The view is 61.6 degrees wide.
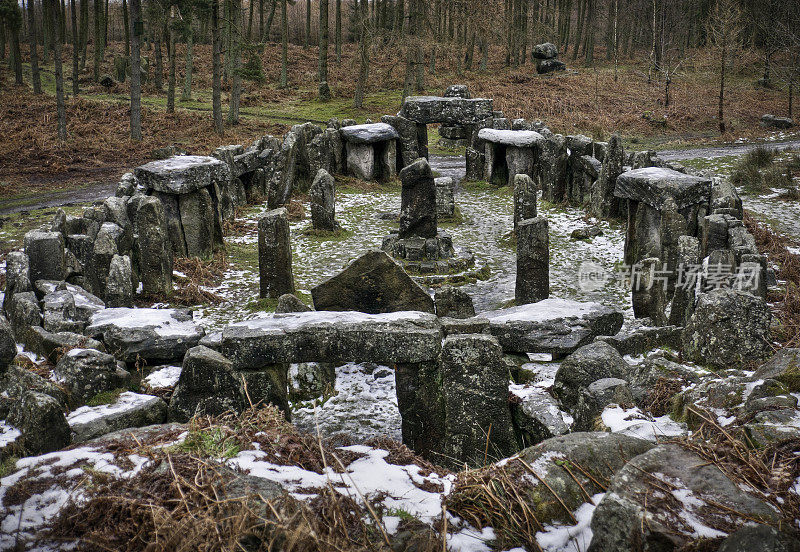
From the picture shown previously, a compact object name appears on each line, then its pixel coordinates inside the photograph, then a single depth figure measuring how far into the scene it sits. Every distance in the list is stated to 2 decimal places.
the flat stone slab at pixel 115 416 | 5.87
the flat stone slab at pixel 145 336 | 7.96
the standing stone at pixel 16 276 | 8.88
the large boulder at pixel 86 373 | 6.64
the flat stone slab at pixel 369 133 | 18.73
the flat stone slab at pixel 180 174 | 12.30
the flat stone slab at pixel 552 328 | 7.70
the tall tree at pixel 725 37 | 25.67
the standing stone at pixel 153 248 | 10.48
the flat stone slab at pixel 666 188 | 11.34
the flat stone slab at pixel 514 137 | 17.97
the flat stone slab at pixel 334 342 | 5.73
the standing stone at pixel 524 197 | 12.48
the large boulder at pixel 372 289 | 7.67
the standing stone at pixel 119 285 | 9.64
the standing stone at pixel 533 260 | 9.98
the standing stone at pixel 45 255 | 9.34
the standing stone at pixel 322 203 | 14.54
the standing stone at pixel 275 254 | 10.52
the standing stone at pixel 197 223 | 12.70
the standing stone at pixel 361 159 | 19.20
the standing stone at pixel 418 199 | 12.77
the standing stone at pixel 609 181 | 14.59
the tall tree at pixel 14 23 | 30.73
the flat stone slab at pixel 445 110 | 19.86
